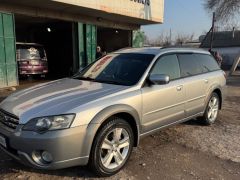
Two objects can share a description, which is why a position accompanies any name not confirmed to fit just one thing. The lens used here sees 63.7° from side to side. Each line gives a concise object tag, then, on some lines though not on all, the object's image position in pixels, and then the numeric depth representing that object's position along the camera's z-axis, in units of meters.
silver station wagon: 2.19
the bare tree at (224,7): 19.43
